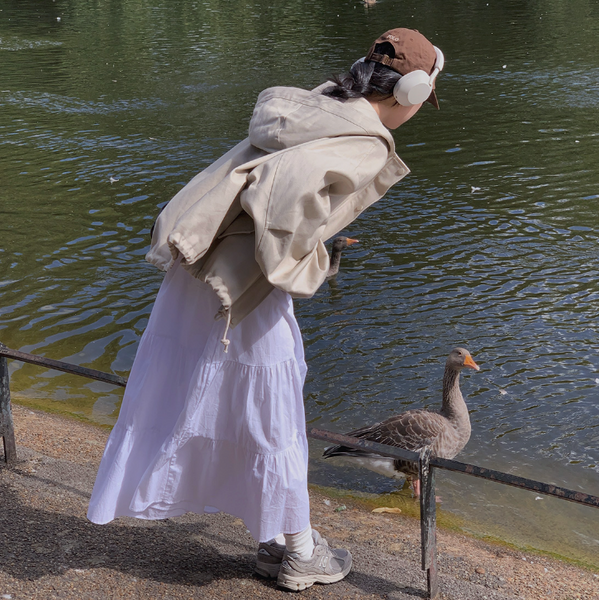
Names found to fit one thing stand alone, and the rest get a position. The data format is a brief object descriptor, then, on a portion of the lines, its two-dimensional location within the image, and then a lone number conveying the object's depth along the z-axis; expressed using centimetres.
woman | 259
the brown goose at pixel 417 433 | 637
